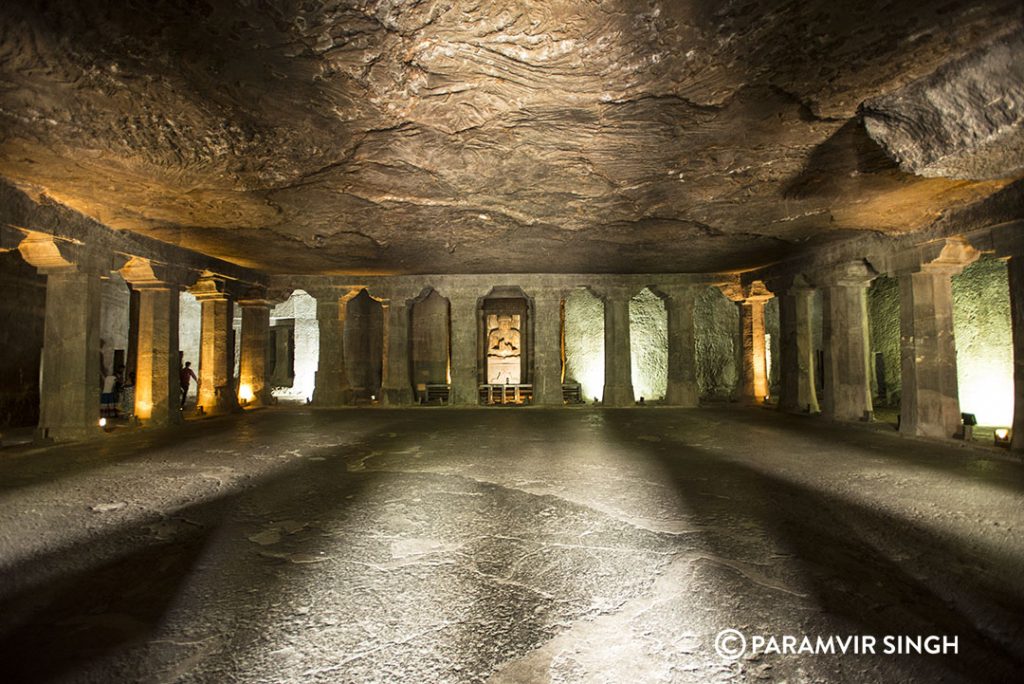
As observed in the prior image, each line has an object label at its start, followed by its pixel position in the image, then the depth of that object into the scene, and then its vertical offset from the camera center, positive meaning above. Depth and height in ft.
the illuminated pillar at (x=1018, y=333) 20.07 +1.21
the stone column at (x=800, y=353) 34.55 +0.75
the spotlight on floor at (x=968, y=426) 22.88 -3.13
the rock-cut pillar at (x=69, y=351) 23.79 +0.96
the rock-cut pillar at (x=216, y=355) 35.94 +1.06
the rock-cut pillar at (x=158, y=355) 29.84 +0.90
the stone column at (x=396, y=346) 42.29 +1.87
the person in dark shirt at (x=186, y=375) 39.31 -0.48
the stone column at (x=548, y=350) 41.16 +1.36
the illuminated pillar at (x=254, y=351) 40.34 +1.49
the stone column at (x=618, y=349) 40.91 +1.39
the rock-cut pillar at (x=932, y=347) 23.84 +0.80
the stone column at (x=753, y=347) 40.19 +1.41
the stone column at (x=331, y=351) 41.60 +1.47
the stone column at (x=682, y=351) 40.96 +1.16
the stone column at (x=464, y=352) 41.39 +1.26
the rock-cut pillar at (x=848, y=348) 29.68 +0.93
